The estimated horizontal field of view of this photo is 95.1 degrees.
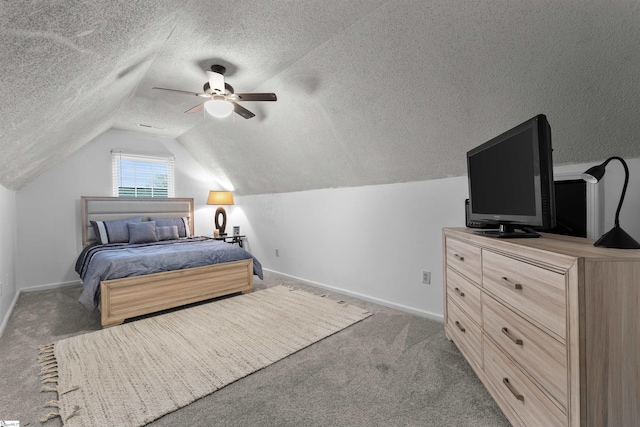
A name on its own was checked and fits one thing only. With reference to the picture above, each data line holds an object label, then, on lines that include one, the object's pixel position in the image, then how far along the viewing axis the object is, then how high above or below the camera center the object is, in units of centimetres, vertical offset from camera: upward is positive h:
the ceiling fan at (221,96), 255 +110
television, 133 +17
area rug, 162 -102
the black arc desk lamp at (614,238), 110 -10
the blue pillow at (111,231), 403 -21
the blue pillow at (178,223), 454 -12
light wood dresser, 94 -44
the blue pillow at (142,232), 401 -23
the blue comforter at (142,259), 272 -46
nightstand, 522 -43
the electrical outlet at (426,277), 287 -63
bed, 275 -54
